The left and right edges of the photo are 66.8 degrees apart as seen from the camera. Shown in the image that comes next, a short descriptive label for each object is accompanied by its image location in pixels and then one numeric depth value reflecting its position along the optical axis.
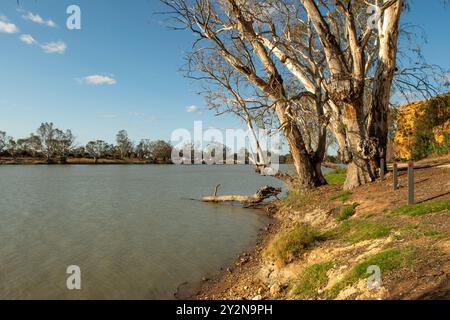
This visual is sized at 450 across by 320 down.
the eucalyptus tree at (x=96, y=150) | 107.12
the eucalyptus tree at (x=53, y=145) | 97.56
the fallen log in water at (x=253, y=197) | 18.72
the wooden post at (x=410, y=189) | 8.05
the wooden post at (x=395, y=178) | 10.27
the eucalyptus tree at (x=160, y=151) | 115.94
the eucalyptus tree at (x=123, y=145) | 115.44
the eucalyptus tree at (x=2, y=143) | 94.19
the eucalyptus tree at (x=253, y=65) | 12.80
